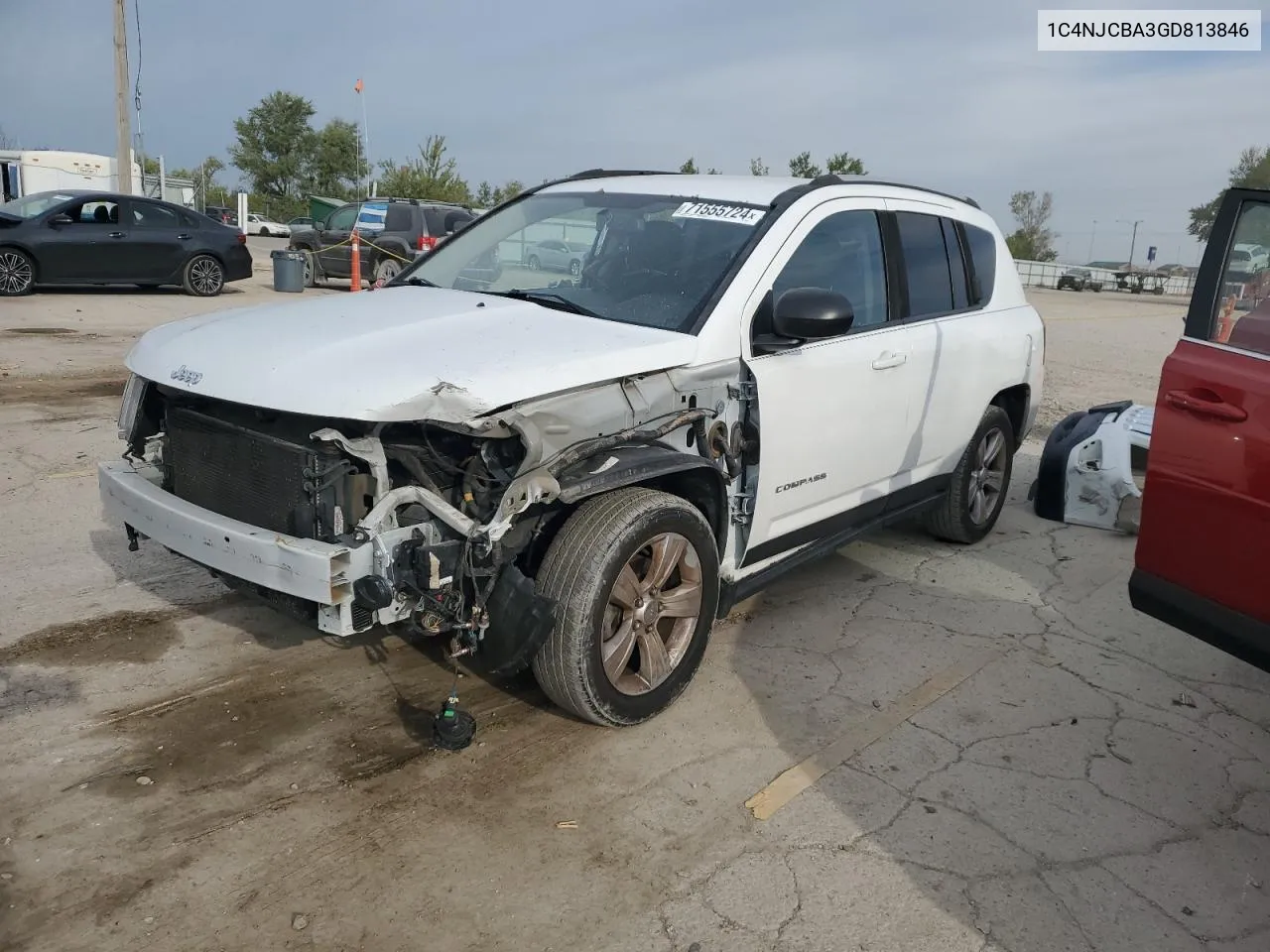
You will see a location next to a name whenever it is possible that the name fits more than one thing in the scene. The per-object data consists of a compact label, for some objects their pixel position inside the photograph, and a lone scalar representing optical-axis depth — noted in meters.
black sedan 13.78
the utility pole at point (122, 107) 23.06
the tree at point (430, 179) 42.09
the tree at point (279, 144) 71.12
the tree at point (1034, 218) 88.56
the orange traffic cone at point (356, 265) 15.26
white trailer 29.80
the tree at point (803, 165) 48.87
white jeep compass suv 2.98
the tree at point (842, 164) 46.62
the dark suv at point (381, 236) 17.85
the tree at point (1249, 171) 57.75
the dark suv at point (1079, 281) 49.53
